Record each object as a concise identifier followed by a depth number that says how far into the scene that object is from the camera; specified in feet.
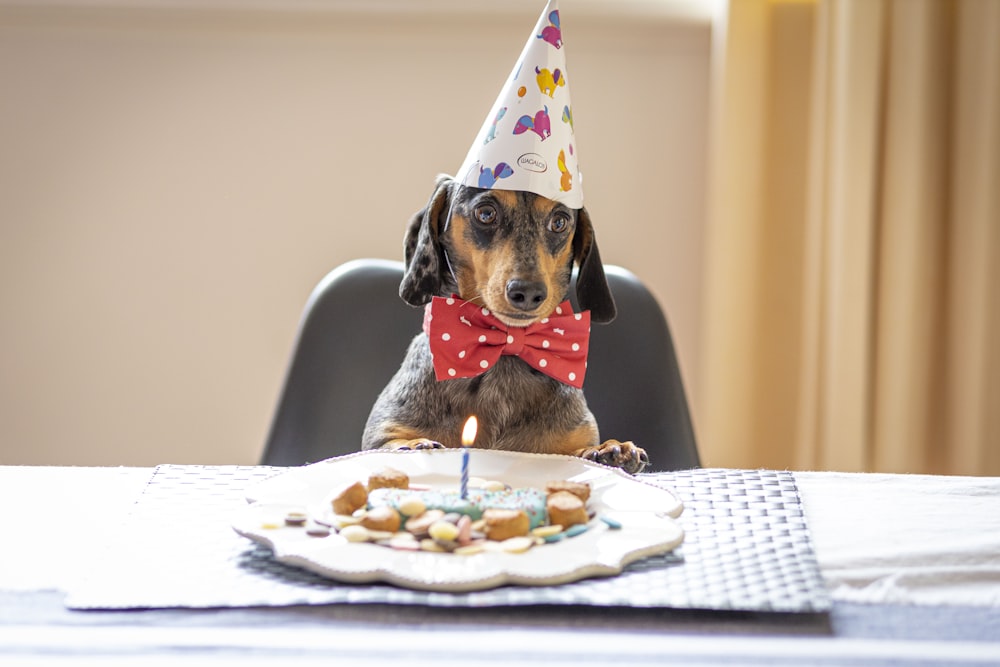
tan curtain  8.57
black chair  6.33
